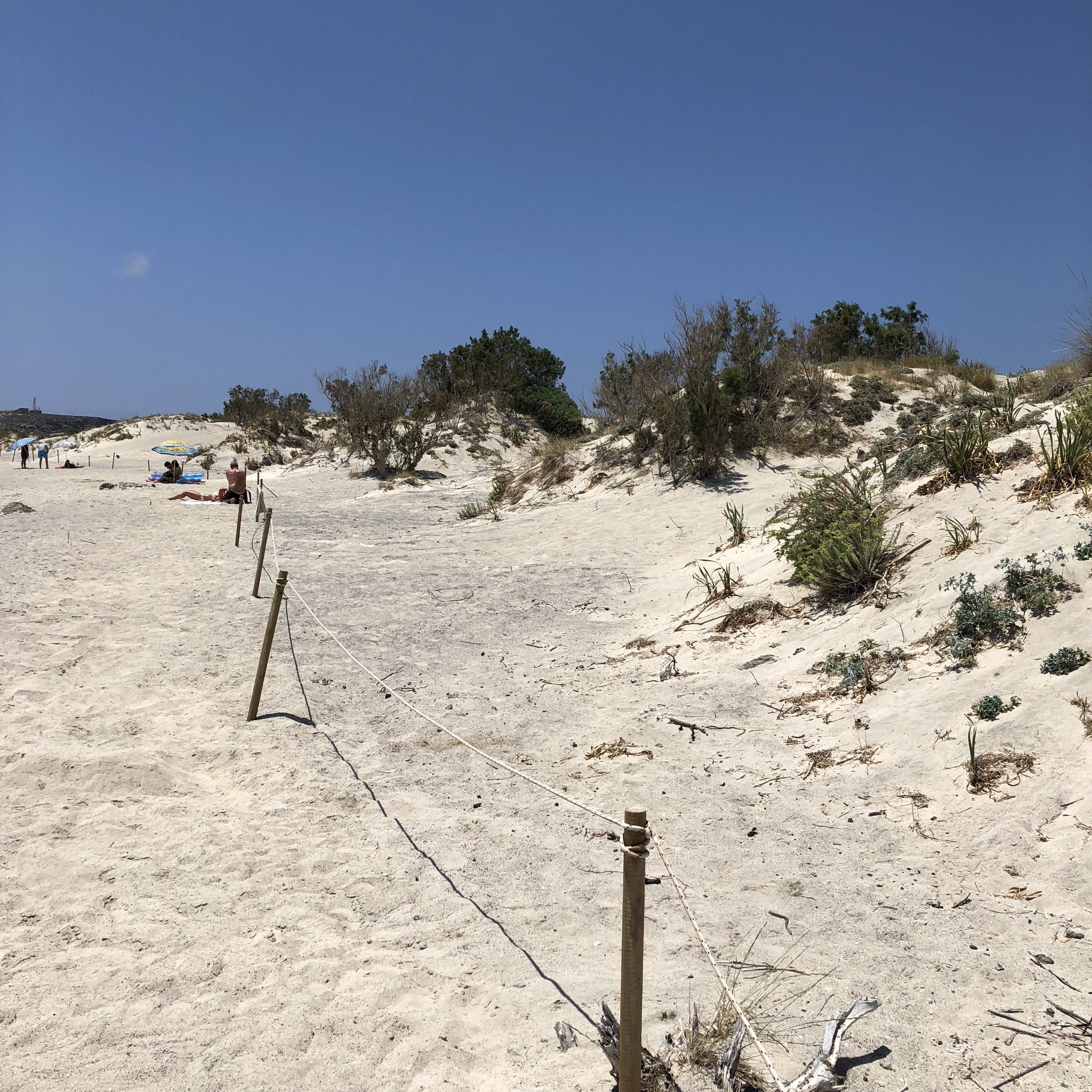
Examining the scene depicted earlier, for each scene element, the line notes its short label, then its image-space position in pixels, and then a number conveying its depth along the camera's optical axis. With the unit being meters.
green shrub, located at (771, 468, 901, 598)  7.19
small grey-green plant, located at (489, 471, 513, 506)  18.28
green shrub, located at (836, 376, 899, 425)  17.33
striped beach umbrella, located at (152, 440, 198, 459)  27.52
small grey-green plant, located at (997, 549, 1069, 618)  5.39
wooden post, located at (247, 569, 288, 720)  6.11
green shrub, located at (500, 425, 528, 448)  30.19
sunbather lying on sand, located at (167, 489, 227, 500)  19.45
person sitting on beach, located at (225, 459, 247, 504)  17.95
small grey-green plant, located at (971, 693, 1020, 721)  4.70
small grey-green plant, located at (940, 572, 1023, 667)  5.39
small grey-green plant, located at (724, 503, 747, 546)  10.47
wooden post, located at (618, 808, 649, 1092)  2.36
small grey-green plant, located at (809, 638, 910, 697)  5.71
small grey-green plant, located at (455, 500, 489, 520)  16.62
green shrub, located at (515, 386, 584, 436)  32.66
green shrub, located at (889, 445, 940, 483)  8.44
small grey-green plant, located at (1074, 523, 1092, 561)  5.58
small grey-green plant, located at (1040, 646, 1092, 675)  4.75
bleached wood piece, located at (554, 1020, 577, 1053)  2.73
